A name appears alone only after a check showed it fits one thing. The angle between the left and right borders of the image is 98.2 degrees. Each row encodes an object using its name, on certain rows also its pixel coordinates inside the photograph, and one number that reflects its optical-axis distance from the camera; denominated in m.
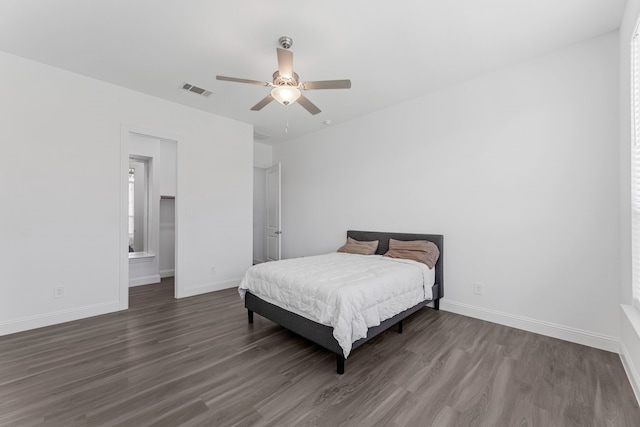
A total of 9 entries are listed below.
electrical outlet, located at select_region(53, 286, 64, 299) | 3.17
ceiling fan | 2.34
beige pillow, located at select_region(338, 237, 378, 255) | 4.11
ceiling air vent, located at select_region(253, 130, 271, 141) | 5.55
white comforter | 2.21
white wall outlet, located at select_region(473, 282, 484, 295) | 3.34
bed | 2.24
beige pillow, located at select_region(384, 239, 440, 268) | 3.43
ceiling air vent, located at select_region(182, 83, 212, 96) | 3.59
